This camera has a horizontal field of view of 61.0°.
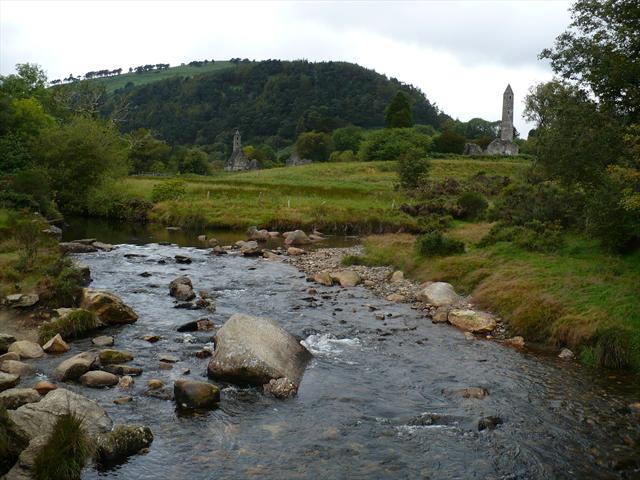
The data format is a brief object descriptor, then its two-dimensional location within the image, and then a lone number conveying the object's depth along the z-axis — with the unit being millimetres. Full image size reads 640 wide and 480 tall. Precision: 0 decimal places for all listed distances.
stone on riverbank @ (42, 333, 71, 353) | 16141
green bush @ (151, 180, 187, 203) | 59000
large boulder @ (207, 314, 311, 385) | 14531
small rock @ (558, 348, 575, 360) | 17141
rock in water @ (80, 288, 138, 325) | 19297
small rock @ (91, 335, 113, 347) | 17094
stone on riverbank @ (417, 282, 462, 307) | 22938
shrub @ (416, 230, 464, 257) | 29141
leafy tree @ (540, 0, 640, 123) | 21969
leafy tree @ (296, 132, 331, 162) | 132975
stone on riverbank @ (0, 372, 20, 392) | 13008
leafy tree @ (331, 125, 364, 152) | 131750
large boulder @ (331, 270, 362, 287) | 27531
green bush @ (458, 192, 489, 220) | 49709
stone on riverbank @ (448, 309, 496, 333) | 19908
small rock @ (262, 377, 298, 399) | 13961
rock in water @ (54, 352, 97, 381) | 14156
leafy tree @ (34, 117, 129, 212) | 53531
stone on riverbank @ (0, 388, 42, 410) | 11750
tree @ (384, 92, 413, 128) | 121000
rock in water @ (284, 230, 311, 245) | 42594
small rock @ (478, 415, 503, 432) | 12484
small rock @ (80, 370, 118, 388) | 13891
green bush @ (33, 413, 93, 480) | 9281
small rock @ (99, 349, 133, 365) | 15359
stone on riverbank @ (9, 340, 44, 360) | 15578
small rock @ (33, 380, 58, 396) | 13023
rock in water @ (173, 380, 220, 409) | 13078
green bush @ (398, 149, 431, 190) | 64062
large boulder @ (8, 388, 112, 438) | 10422
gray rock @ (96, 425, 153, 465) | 10453
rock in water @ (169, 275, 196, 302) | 23484
